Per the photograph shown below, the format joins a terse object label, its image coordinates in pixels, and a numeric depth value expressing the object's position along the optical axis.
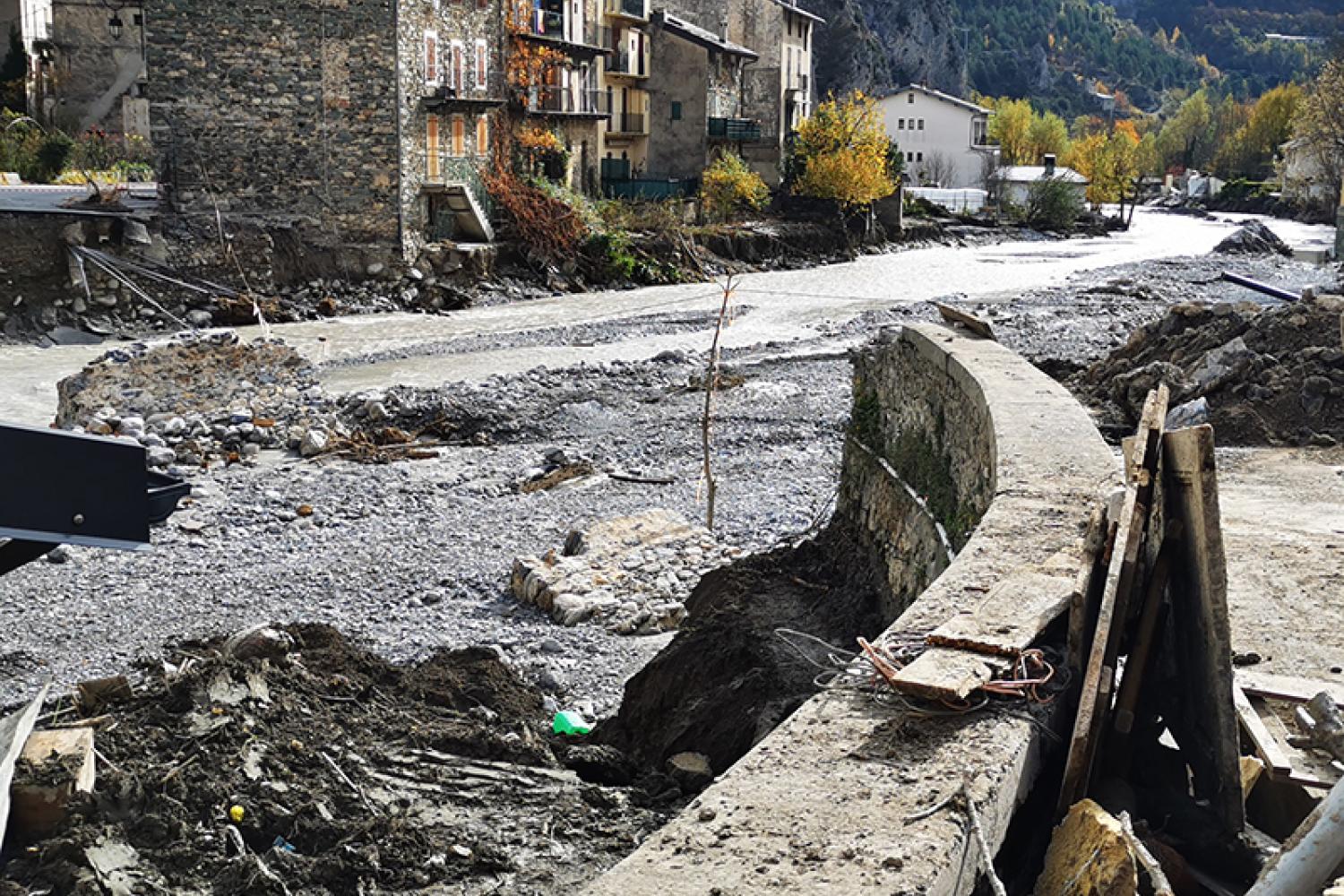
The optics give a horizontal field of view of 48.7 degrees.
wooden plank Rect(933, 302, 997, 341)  11.62
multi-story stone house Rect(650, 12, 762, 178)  55.41
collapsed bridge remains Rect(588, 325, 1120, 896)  3.68
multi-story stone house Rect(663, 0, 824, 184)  61.44
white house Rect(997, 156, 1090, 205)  81.56
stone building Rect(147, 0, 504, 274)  34.84
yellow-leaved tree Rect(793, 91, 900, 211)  56.31
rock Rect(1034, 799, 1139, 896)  3.82
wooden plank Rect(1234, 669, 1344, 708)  5.66
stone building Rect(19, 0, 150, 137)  45.81
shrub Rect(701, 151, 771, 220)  52.25
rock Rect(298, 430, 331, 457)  19.88
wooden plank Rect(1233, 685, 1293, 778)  4.94
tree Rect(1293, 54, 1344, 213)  60.88
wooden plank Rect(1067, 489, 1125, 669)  4.91
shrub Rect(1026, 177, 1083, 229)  78.19
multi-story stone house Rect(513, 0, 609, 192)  43.69
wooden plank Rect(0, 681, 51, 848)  5.75
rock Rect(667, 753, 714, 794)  7.42
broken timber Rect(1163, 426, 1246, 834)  4.88
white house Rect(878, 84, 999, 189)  91.88
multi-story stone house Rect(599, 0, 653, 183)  51.72
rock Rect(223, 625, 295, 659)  8.65
